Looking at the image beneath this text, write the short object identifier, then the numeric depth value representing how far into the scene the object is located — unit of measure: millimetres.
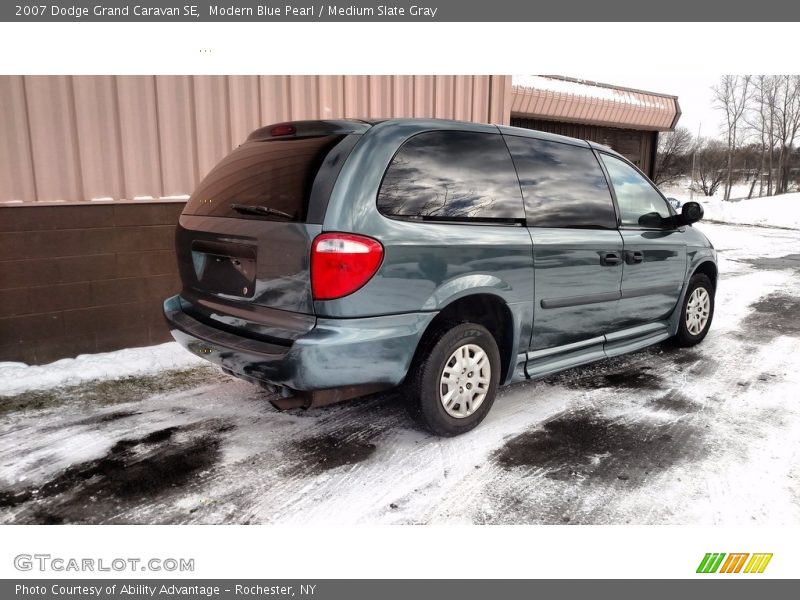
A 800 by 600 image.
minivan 2965
